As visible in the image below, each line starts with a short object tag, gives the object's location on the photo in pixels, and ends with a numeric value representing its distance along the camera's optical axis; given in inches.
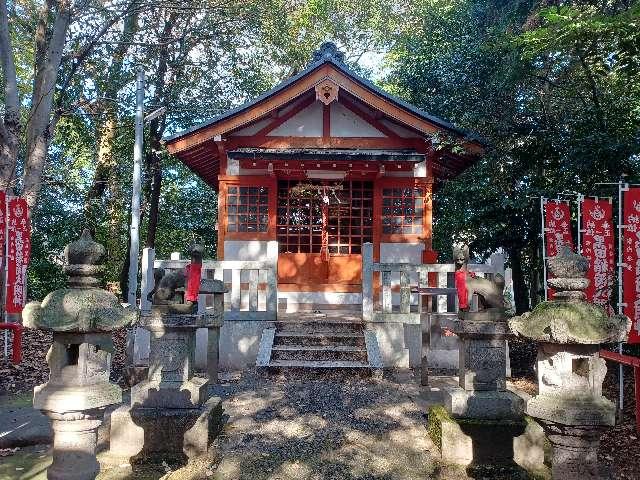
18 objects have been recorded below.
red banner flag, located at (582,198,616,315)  307.1
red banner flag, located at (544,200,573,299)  356.5
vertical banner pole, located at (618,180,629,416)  274.5
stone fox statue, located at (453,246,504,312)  198.2
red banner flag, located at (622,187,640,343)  266.6
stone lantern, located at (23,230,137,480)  145.8
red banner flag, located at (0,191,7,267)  366.3
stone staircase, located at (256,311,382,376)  301.4
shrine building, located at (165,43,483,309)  464.1
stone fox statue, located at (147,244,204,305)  215.9
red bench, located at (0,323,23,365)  371.2
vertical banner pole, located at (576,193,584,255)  318.6
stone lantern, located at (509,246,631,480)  134.6
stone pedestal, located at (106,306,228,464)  201.9
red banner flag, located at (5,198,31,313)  374.3
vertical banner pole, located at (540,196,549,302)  357.1
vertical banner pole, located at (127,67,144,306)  433.4
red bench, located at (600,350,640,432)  241.9
